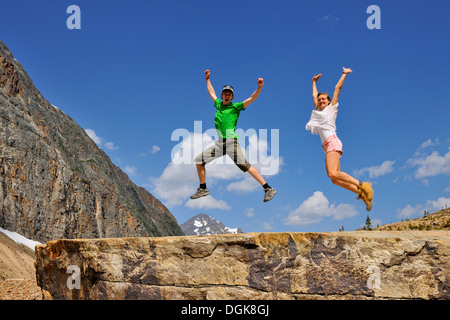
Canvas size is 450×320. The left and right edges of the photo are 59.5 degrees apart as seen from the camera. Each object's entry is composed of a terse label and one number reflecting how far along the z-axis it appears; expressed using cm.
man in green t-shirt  746
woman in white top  659
